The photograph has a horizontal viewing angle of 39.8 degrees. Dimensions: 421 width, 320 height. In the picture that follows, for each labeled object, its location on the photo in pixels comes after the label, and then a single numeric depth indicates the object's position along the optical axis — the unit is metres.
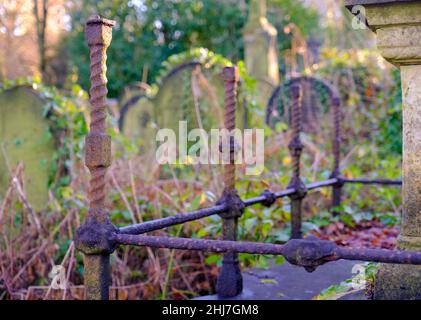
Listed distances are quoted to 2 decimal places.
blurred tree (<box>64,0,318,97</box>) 16.31
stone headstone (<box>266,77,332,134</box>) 7.98
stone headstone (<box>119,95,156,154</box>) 9.09
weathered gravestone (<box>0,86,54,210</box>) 5.54
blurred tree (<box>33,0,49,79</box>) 18.84
